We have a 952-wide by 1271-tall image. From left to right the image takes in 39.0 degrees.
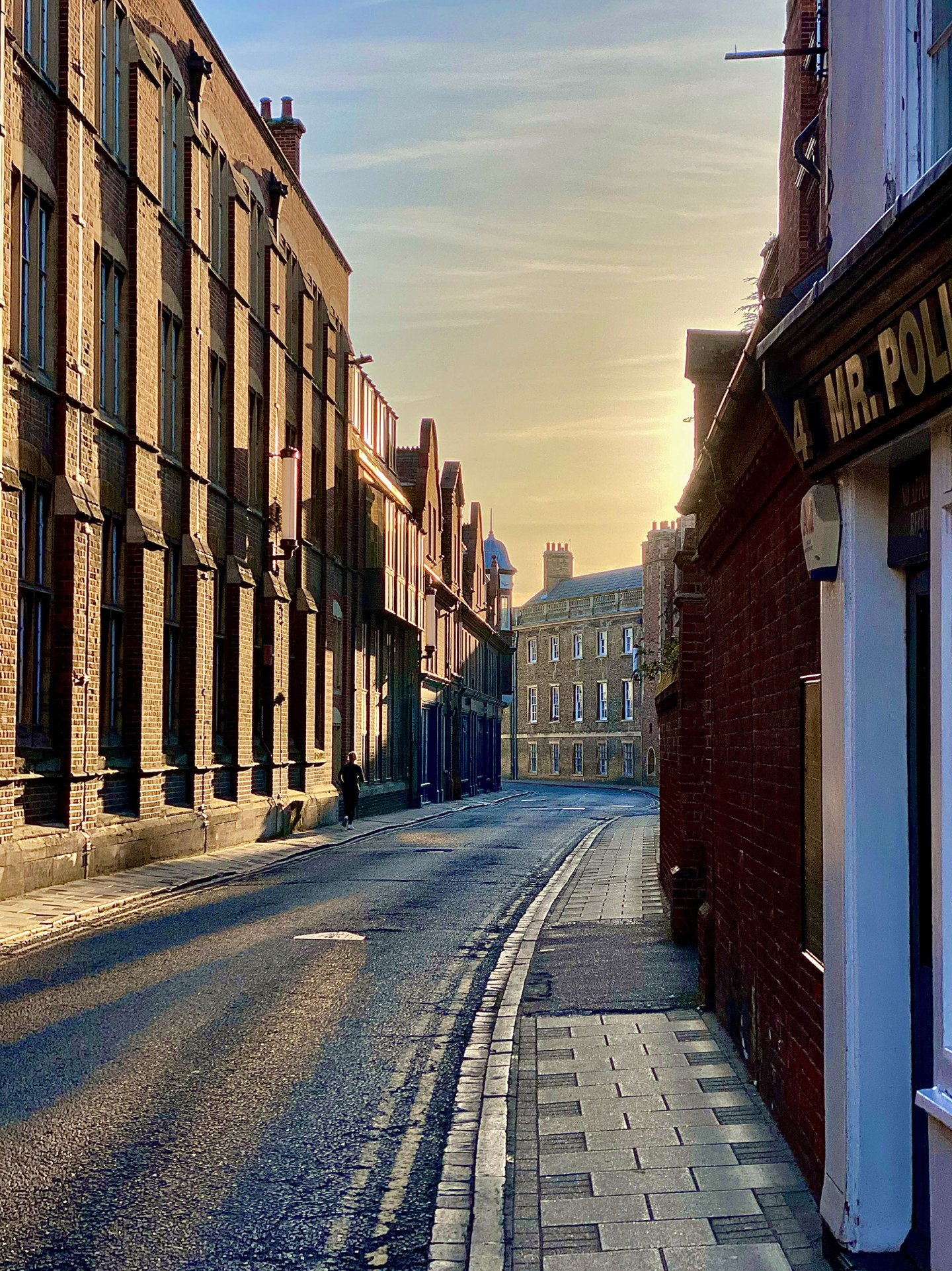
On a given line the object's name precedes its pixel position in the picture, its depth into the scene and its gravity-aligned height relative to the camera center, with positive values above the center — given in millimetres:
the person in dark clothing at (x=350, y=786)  29188 -1942
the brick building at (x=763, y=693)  5434 +7
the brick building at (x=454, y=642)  46094 +2257
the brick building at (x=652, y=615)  73188 +4609
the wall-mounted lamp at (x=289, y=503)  26656 +3839
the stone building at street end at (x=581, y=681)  81250 +894
